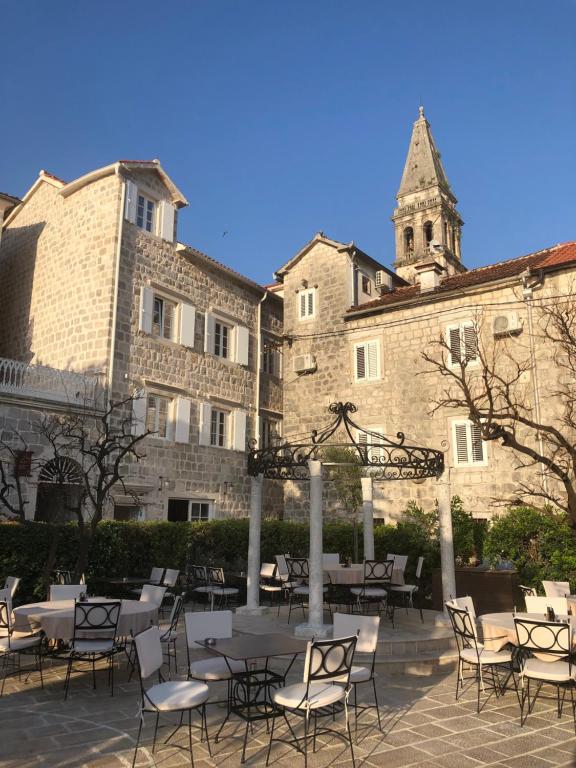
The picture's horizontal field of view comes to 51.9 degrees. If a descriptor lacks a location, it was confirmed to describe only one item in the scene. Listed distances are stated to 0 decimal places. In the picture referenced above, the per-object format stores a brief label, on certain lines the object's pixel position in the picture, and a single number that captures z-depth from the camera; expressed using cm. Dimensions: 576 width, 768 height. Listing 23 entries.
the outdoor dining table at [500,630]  613
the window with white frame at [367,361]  1828
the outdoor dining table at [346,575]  950
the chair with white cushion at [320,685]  456
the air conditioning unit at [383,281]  2045
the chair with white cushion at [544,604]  706
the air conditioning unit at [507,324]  1546
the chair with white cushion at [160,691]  443
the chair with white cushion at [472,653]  596
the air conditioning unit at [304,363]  1942
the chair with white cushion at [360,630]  558
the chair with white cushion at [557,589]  846
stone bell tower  3462
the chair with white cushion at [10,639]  614
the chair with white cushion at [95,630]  596
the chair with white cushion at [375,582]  926
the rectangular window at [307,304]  2009
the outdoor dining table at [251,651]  486
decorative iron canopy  867
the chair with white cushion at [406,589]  971
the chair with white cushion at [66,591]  774
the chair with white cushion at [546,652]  532
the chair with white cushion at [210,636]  533
